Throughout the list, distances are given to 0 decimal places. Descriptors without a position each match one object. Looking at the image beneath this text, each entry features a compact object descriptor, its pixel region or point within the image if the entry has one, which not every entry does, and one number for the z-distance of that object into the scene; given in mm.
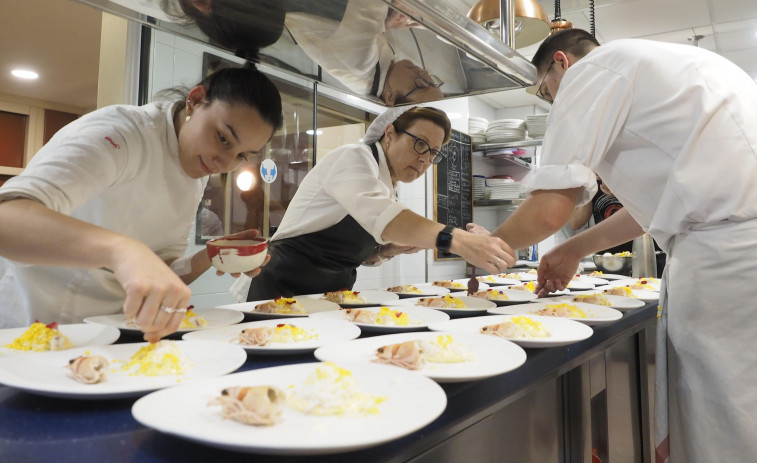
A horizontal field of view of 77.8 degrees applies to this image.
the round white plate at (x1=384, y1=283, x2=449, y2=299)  2168
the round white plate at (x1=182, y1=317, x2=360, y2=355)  1012
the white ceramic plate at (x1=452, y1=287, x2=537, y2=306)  1892
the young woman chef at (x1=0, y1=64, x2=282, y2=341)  1119
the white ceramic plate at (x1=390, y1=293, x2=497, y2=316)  1631
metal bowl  3371
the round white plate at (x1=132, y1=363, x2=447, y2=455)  515
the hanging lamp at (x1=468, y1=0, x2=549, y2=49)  2521
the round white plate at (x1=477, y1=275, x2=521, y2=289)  2725
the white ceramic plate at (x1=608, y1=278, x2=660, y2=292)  2387
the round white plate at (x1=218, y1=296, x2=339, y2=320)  1494
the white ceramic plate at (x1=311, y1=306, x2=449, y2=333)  1293
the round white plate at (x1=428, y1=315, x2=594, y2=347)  1096
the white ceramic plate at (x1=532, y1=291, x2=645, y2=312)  1724
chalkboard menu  5544
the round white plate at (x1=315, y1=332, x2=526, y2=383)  820
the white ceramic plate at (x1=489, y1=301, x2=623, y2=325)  1414
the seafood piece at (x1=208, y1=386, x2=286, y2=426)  600
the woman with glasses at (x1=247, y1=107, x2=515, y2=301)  2014
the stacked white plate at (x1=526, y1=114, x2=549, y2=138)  5531
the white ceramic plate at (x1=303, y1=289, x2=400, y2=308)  1801
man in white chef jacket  1255
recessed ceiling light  5769
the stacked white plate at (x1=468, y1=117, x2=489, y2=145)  6020
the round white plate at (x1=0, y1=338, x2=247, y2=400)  688
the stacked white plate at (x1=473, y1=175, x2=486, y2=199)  6152
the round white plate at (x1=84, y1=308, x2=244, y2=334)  1195
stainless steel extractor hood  1354
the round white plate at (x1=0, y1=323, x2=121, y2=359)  1003
